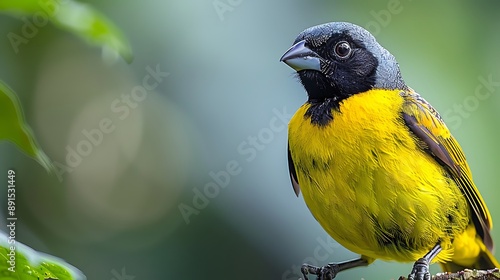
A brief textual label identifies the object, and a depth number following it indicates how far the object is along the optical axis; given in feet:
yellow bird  8.27
